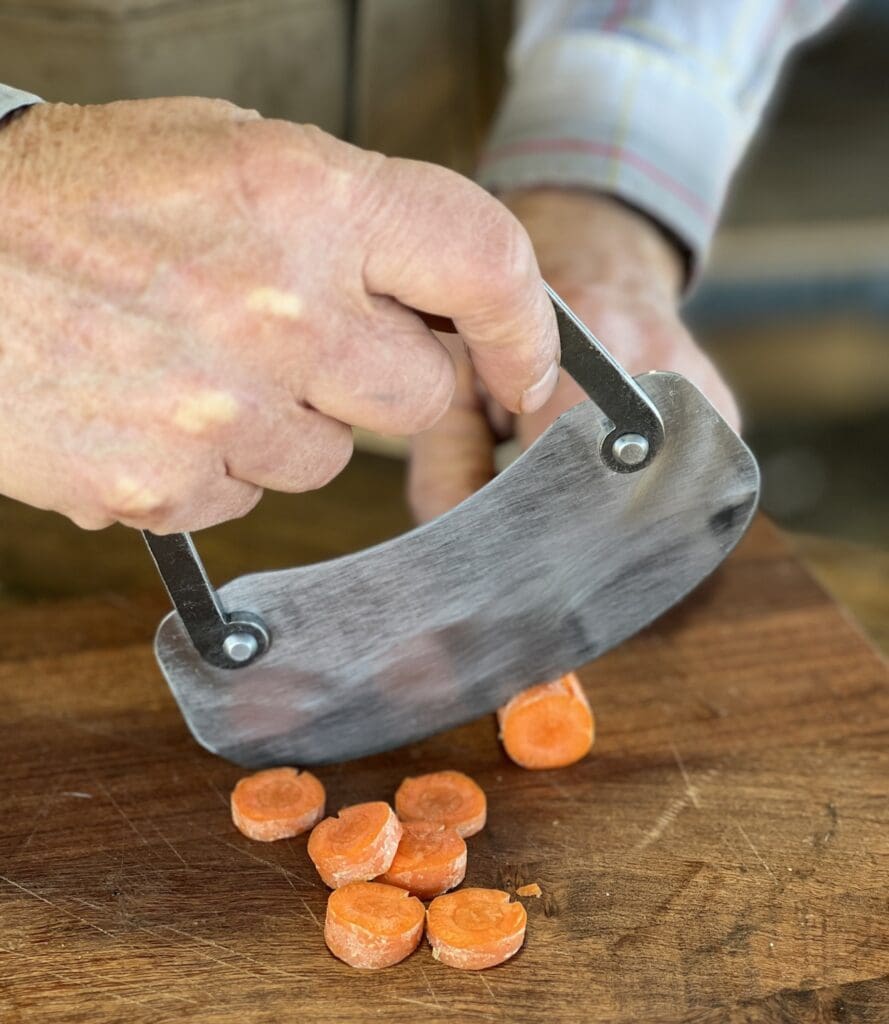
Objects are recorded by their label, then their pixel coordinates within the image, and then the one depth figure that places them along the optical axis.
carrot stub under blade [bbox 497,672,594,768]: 0.64
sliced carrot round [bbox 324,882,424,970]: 0.58
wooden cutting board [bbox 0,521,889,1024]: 0.57
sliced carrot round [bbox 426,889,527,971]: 0.58
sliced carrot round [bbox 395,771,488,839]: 0.62
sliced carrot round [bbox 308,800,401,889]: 0.60
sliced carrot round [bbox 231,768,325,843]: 0.62
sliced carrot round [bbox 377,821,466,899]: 0.60
